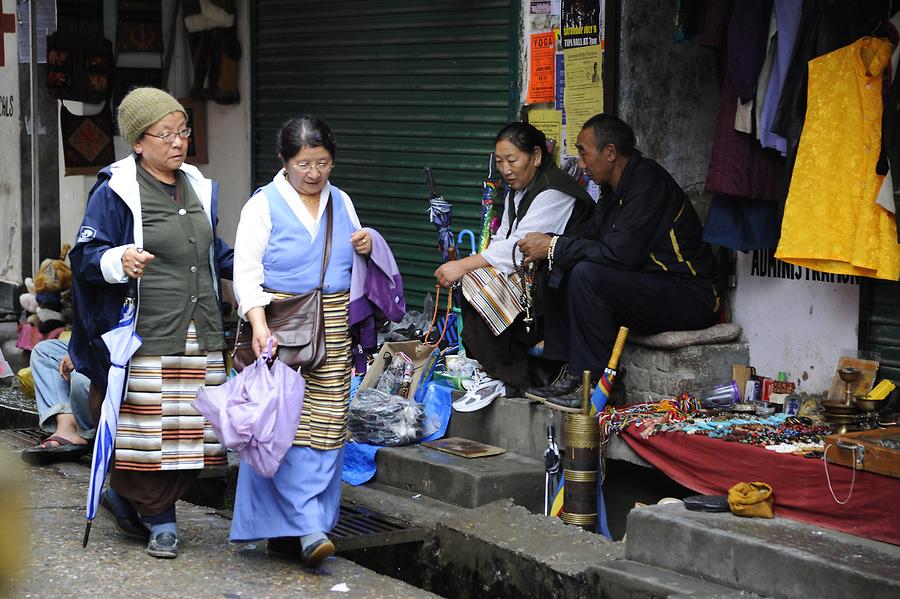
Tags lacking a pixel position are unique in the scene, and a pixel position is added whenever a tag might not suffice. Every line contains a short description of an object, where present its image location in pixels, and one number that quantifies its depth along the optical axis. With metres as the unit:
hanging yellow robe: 5.46
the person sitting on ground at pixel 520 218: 6.48
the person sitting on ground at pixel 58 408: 7.10
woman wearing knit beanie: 4.94
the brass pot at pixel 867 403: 5.54
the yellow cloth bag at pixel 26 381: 8.59
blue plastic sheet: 6.57
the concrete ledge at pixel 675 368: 6.21
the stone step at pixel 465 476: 6.00
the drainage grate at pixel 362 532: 5.18
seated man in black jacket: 6.09
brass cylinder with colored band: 5.75
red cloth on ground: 4.69
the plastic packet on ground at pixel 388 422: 6.65
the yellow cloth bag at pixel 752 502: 4.91
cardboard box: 7.15
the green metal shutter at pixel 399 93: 7.86
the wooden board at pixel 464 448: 6.38
